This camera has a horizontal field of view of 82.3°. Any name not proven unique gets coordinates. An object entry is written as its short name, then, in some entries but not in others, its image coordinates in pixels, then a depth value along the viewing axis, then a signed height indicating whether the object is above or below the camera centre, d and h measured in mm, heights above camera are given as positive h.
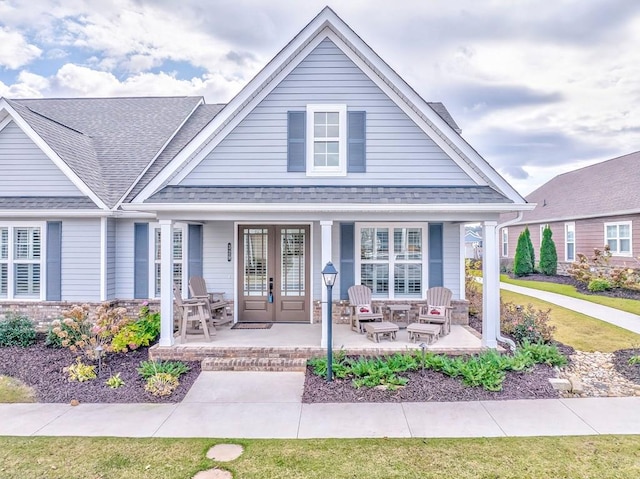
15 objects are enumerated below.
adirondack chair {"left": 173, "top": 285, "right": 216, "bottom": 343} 7555 -1438
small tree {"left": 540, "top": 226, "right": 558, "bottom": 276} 20656 -492
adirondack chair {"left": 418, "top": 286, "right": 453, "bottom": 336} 8062 -1419
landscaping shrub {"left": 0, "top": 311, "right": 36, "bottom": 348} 8461 -1933
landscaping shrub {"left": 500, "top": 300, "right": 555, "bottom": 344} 7984 -1815
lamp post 6355 -902
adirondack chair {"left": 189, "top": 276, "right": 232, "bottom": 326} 8758 -1294
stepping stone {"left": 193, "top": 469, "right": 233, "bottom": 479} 3969 -2479
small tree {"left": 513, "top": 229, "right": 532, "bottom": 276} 21734 -687
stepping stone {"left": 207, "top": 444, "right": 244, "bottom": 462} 4332 -2483
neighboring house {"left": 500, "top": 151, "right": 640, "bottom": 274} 16859 +1734
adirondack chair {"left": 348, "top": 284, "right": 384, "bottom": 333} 8375 -1368
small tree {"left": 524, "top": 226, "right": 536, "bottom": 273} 21825 -396
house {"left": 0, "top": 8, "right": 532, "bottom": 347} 7414 +1088
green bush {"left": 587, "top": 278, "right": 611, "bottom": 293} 15219 -1616
